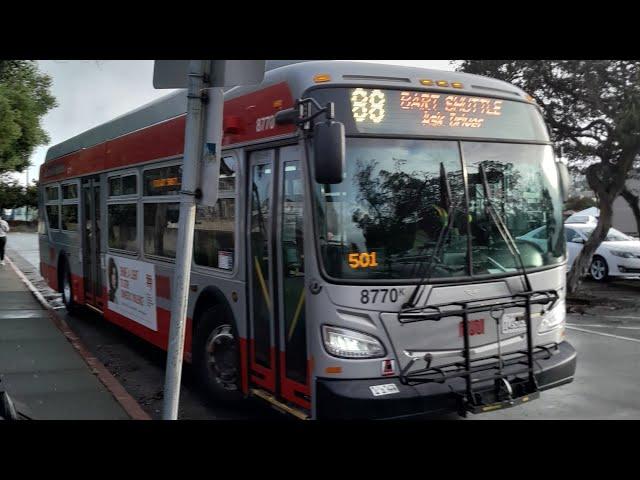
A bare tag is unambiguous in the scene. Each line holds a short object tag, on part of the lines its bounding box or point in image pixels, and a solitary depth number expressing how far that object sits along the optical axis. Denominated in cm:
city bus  420
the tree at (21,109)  1170
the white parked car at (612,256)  1418
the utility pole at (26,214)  4907
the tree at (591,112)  1117
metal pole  344
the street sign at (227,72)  348
